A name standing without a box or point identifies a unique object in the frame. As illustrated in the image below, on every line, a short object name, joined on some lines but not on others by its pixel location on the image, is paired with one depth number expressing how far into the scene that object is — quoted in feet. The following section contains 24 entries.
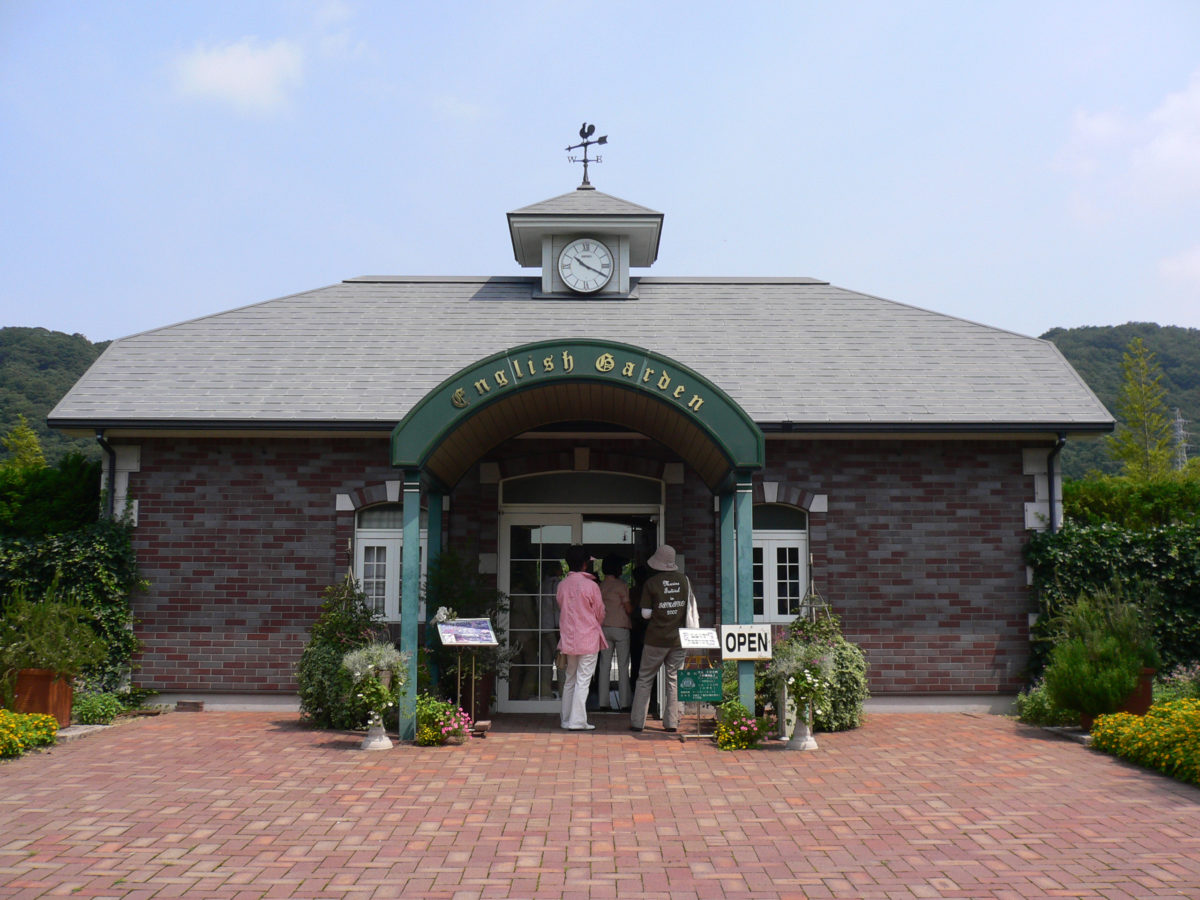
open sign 30.35
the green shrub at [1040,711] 33.88
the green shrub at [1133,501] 45.32
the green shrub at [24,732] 28.12
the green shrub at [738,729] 30.01
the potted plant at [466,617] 33.17
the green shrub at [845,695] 33.58
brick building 38.40
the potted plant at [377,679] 29.53
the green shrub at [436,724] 30.12
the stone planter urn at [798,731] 30.04
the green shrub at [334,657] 33.06
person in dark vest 32.60
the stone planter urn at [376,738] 29.50
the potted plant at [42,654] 31.82
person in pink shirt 32.86
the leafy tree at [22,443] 108.60
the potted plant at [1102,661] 31.27
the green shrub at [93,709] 34.14
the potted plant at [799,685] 29.89
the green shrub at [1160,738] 25.70
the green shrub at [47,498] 40.78
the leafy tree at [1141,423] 124.36
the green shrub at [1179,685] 33.37
